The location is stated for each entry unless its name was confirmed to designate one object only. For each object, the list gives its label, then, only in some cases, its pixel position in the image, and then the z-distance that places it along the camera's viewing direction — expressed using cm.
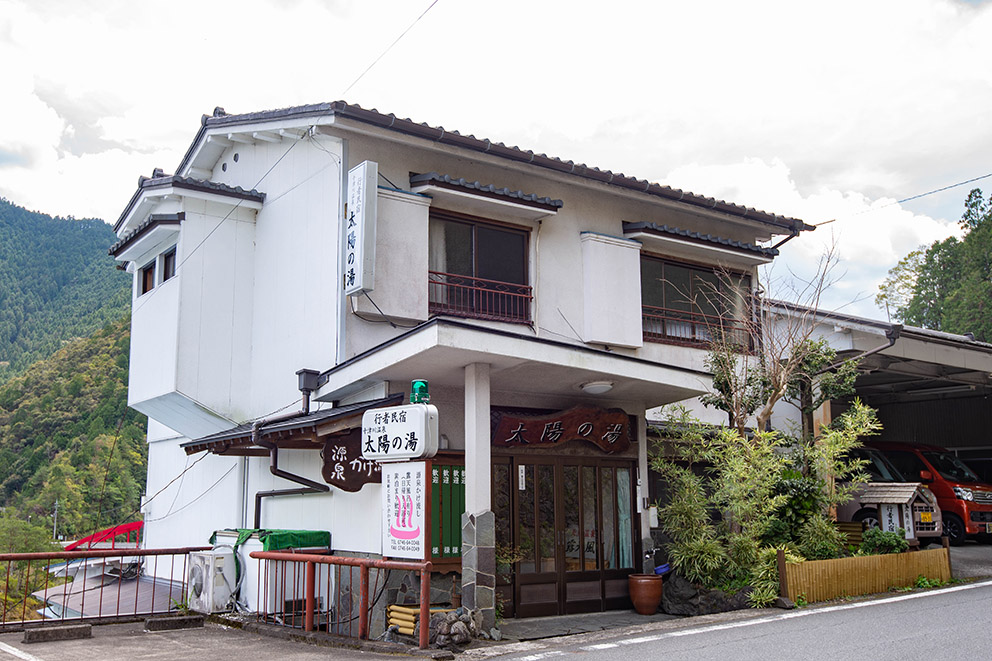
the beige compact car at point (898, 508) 1440
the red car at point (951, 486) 1711
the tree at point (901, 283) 4722
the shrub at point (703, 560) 1159
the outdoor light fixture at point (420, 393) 930
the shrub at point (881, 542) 1257
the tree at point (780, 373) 1297
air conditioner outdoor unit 1130
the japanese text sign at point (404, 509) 917
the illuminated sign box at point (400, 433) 905
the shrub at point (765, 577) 1111
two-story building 1083
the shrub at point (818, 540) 1195
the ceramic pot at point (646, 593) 1176
